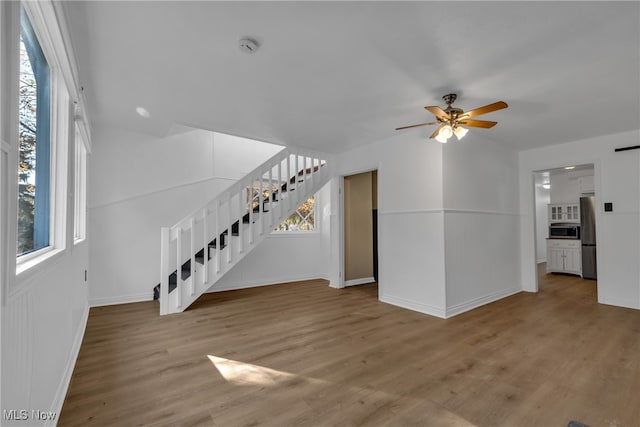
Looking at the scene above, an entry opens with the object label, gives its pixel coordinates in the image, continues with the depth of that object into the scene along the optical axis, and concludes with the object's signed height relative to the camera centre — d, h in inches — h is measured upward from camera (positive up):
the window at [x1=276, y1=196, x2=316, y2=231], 232.5 -1.4
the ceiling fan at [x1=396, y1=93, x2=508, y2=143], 105.7 +35.8
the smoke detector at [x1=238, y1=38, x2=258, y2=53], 77.3 +47.9
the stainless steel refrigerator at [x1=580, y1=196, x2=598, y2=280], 223.0 -17.1
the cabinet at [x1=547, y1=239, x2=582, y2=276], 240.7 -35.1
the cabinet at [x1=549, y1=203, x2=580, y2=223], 263.9 +3.5
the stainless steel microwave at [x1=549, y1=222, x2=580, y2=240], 253.9 -13.5
